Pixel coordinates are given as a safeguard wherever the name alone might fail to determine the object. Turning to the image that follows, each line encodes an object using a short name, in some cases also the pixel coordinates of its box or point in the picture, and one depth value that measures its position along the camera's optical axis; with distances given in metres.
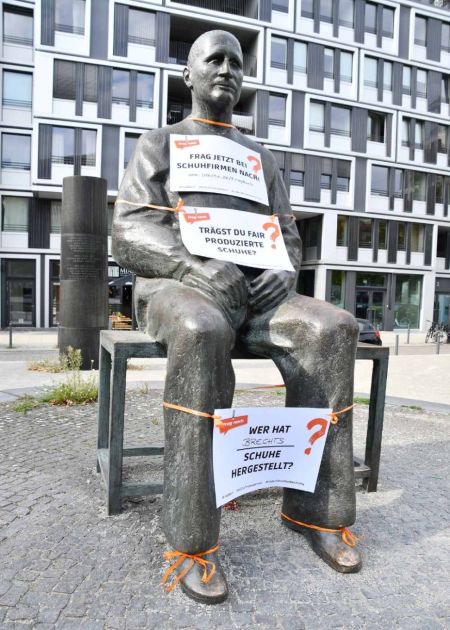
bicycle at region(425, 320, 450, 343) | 21.90
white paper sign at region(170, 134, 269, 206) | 2.67
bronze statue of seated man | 2.02
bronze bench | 2.53
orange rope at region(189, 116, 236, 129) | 2.83
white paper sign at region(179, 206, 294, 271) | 2.47
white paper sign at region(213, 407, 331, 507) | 2.09
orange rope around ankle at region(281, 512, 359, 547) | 2.29
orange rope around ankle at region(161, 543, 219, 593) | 1.97
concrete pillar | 9.30
